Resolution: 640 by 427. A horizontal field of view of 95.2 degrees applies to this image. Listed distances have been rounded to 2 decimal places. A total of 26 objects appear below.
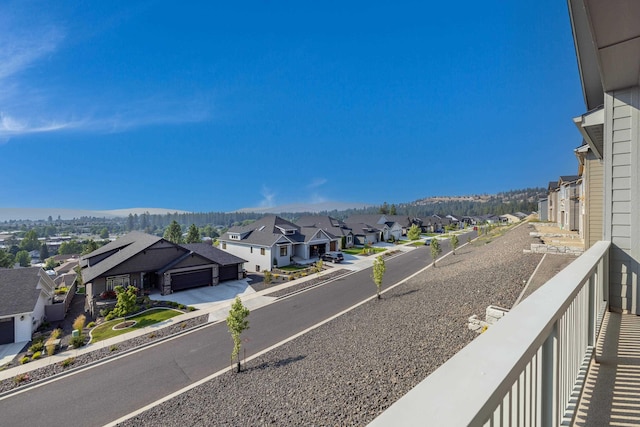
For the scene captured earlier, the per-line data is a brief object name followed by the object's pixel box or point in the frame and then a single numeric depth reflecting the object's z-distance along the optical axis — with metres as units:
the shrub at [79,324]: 14.40
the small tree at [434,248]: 23.18
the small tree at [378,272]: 16.37
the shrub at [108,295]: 18.70
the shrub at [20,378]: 10.28
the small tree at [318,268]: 25.44
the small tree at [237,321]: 10.70
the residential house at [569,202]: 19.92
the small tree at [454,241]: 27.33
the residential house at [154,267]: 19.72
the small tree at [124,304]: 16.50
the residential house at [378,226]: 46.60
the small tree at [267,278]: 22.92
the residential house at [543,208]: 46.19
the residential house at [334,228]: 37.62
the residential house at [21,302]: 14.34
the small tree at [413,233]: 43.91
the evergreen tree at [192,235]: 48.69
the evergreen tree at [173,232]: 51.72
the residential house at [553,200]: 30.93
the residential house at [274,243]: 28.77
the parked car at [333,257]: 30.41
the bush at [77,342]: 13.11
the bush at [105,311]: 17.10
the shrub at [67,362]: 11.31
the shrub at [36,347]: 12.98
